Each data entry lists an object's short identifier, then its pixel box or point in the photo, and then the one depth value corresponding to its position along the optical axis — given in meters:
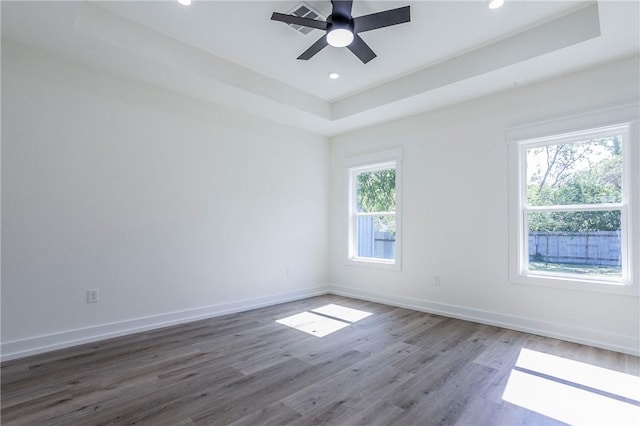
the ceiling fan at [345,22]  2.43
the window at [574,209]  3.10
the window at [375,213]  4.86
